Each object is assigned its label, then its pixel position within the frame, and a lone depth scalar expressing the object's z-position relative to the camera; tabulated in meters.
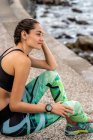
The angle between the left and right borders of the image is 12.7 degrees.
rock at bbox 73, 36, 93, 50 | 11.60
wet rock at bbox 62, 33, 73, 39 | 14.15
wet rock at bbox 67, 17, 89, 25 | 17.00
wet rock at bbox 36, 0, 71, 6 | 21.00
